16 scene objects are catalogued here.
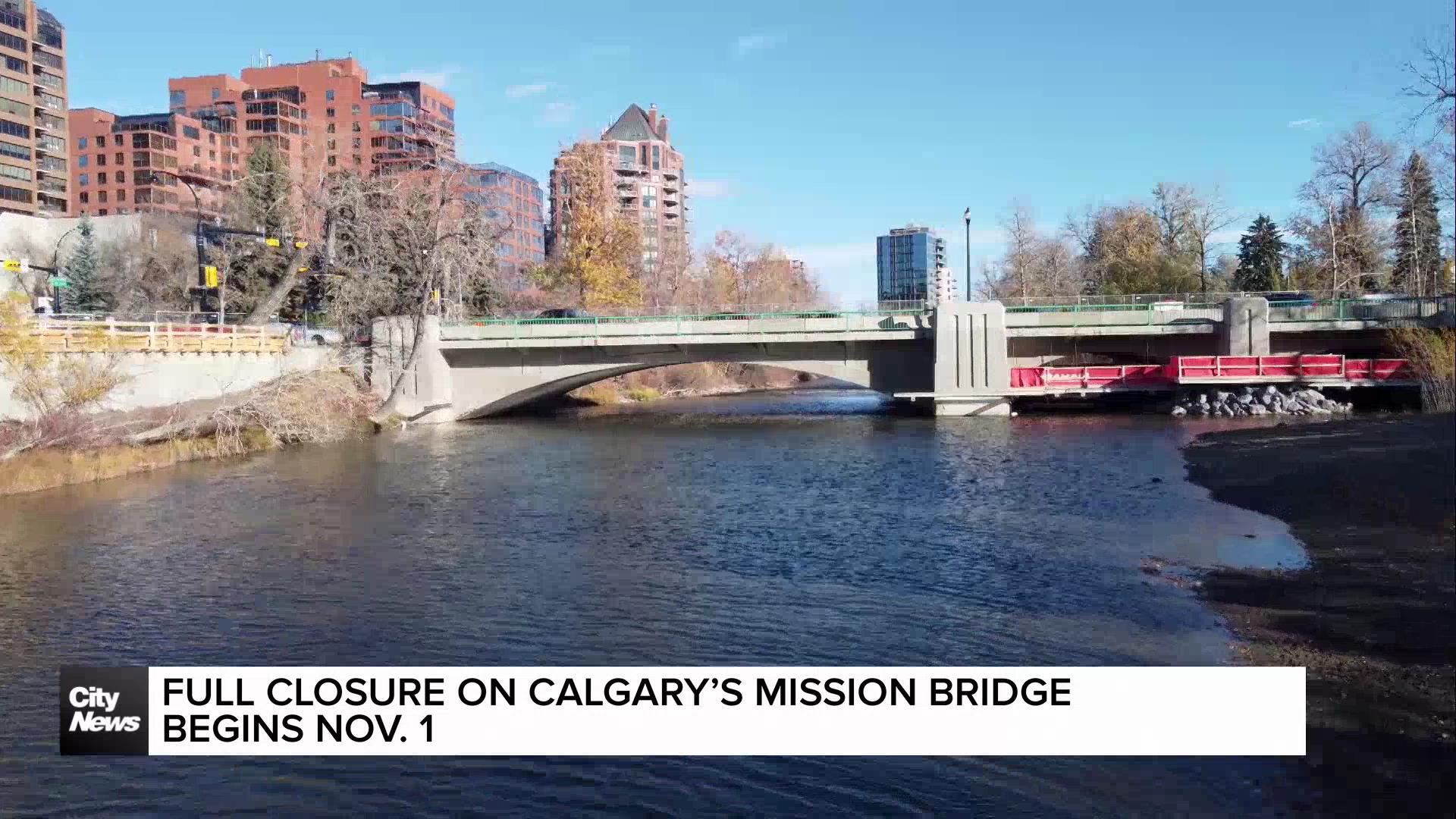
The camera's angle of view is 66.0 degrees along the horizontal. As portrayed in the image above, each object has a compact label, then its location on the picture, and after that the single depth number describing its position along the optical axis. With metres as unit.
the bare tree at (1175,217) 88.19
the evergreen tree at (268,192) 65.00
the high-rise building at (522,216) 136.50
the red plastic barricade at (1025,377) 52.22
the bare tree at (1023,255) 96.44
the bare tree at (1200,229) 84.88
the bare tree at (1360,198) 70.12
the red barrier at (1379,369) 48.47
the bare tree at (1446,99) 25.66
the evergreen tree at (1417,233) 64.69
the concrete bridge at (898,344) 50.91
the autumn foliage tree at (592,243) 77.88
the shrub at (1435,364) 35.94
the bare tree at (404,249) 56.07
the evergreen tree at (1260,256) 80.00
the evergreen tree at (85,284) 66.50
